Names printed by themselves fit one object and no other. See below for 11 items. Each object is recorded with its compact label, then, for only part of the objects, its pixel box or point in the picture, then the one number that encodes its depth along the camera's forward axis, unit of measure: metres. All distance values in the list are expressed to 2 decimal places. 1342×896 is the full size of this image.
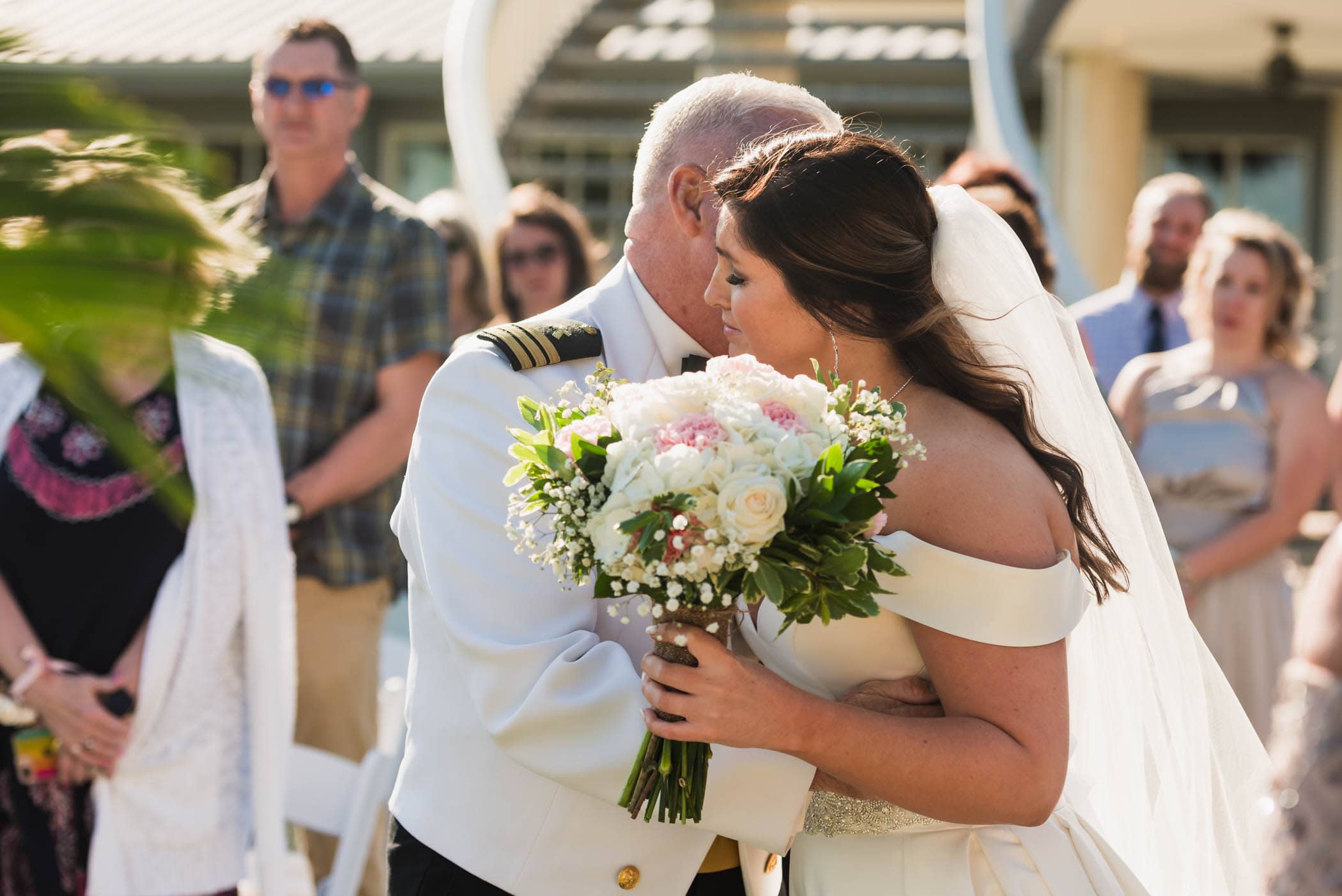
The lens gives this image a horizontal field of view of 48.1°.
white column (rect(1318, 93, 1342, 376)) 13.79
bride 2.21
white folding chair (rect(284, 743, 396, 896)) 3.99
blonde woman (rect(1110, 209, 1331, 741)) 5.62
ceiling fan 11.77
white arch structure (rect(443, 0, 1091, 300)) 9.78
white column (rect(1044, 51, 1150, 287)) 12.81
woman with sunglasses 6.24
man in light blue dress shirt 6.64
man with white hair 2.32
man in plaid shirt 4.97
